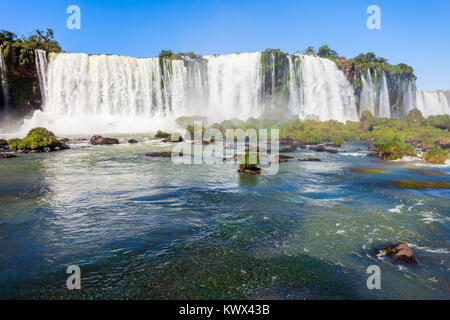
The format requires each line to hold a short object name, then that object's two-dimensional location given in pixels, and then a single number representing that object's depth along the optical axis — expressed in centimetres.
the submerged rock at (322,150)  2714
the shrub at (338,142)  3397
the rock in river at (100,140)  3055
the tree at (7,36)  4684
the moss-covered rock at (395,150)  2236
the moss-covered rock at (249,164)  1629
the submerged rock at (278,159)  2050
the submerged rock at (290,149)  2706
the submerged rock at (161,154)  2225
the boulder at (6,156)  2034
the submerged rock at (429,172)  1655
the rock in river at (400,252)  616
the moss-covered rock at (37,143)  2377
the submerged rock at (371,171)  1691
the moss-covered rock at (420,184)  1316
